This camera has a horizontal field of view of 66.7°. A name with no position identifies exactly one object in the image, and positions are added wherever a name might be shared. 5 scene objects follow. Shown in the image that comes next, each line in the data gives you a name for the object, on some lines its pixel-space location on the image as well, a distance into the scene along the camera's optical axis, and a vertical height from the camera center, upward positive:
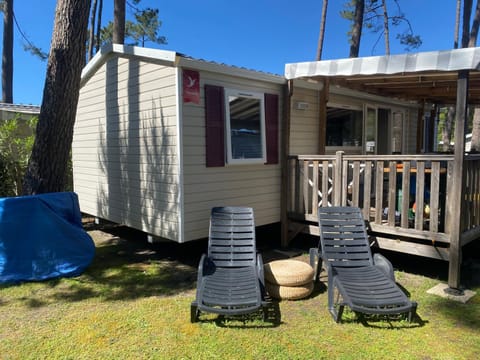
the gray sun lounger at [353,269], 3.34 -1.32
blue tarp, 4.36 -1.06
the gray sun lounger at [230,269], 3.40 -1.35
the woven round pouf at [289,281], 3.96 -1.42
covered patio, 4.01 -0.36
